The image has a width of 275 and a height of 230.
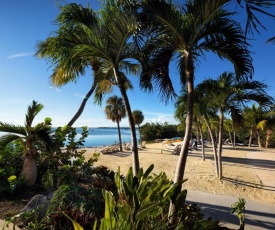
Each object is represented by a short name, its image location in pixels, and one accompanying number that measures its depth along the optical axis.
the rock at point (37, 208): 3.60
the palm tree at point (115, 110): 26.38
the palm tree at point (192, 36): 3.50
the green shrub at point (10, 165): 4.84
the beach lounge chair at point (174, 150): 20.18
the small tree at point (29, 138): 5.46
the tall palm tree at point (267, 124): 28.88
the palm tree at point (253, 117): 30.11
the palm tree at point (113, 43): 4.14
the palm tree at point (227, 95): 8.02
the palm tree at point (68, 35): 4.29
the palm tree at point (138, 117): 33.15
